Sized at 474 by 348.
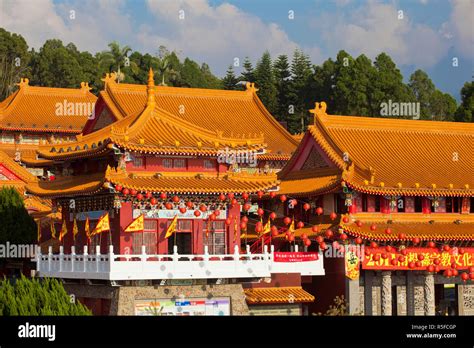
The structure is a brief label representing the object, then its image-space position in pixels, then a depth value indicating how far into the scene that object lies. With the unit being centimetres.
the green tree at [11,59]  11044
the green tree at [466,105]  8656
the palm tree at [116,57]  10575
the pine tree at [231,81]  10638
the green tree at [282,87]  10106
